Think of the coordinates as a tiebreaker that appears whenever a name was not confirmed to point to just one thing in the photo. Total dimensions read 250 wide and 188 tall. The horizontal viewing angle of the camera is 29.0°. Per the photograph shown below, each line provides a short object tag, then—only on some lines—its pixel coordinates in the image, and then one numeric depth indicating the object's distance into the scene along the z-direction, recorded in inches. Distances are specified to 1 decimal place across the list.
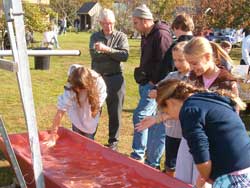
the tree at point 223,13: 1048.8
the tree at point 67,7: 2368.4
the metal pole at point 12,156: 123.6
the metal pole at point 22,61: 111.3
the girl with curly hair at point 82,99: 202.4
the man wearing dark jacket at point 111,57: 236.7
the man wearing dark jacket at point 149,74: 208.2
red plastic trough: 163.5
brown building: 3060.0
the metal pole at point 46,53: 133.4
